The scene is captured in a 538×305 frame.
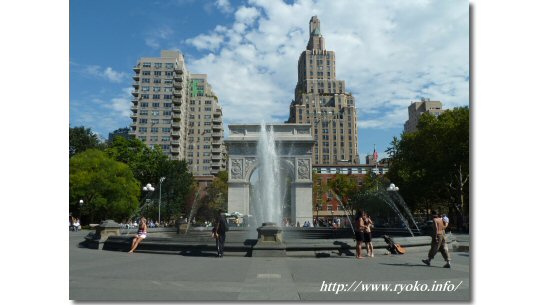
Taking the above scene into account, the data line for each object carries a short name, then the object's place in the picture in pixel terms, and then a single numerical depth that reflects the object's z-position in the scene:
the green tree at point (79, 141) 53.09
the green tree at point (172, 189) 55.19
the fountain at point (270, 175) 31.97
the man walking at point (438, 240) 10.56
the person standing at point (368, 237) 12.33
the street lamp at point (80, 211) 41.21
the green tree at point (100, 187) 40.34
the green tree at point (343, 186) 71.56
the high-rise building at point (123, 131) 110.44
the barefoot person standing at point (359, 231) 12.13
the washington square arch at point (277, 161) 40.47
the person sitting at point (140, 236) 14.54
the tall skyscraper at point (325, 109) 108.19
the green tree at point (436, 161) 33.41
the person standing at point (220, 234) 12.60
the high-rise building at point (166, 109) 90.94
